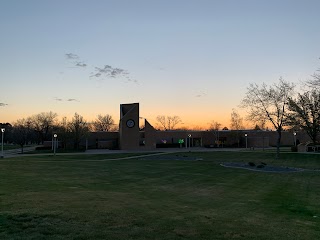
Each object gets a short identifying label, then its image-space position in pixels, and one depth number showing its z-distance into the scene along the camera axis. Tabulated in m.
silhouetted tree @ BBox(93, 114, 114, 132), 99.94
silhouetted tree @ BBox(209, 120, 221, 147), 66.39
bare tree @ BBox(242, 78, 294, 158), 37.84
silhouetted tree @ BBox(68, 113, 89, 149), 56.06
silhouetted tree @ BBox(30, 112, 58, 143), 84.43
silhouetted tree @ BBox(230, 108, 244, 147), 79.19
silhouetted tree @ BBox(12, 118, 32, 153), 57.29
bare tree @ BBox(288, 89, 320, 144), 34.96
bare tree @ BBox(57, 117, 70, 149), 55.78
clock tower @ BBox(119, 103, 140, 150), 54.40
